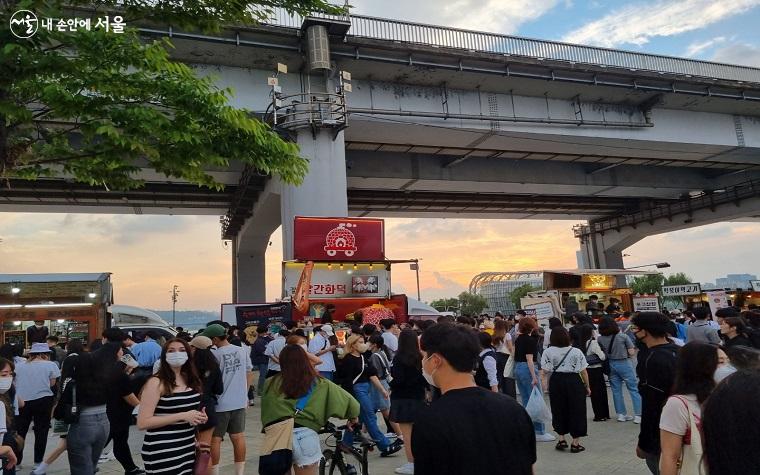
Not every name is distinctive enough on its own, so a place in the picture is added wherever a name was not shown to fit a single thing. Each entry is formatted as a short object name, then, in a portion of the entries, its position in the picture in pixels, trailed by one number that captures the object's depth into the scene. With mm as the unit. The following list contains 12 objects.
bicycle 4875
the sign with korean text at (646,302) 17297
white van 18922
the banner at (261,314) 14219
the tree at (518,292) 100781
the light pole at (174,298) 73675
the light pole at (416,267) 17397
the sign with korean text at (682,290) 24531
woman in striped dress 3658
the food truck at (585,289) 18859
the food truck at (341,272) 15734
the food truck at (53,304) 14984
